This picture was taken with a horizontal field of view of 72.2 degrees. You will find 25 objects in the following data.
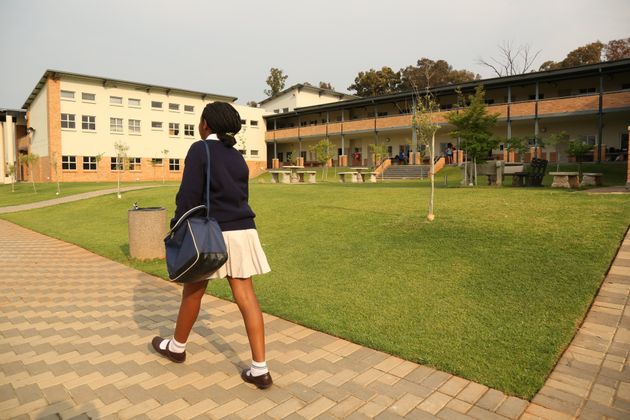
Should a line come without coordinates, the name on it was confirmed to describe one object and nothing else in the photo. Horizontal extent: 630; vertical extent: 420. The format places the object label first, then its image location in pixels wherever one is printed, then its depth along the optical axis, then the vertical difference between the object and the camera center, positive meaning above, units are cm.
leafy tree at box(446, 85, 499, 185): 1739 +201
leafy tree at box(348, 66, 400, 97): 5768 +1306
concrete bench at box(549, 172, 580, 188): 1442 -15
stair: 2977 +45
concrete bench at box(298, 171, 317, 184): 2686 +20
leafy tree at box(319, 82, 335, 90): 7157 +1574
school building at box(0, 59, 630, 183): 2869 +490
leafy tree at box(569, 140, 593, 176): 2132 +142
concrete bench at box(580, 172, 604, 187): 1567 -17
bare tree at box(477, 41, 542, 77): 4634 +1217
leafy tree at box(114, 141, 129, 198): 3661 +196
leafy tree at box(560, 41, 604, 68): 4497 +1272
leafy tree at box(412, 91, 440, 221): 937 +118
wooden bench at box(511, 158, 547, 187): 1626 +8
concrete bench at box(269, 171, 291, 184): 2689 +17
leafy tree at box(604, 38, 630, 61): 4334 +1279
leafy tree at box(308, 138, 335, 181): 3234 +206
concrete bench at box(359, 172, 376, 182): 2650 +10
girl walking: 279 -16
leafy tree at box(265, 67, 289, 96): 7362 +1684
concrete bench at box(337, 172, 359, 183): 2695 +11
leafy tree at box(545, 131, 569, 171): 2308 +203
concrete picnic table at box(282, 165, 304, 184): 2667 +15
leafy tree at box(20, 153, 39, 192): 3008 +174
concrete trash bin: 736 -89
